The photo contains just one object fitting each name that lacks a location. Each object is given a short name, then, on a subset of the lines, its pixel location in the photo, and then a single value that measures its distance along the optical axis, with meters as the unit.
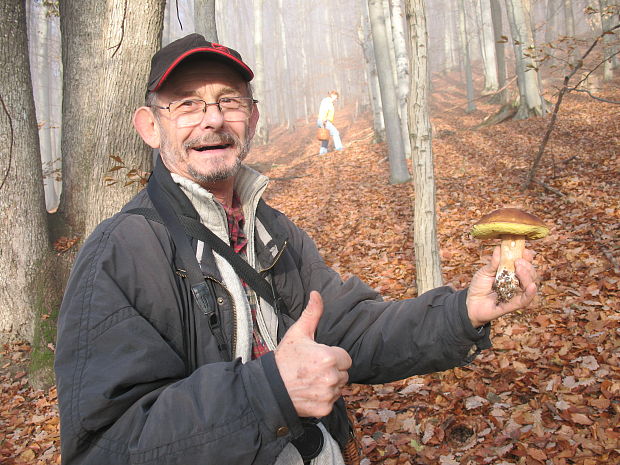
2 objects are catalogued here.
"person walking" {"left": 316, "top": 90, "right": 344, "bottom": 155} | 15.55
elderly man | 1.25
